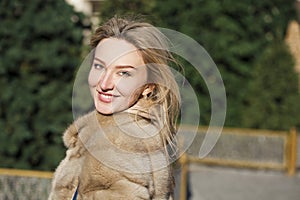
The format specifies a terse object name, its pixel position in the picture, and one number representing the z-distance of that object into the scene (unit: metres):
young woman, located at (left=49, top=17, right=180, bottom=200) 2.87
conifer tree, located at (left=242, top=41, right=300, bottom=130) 15.13
